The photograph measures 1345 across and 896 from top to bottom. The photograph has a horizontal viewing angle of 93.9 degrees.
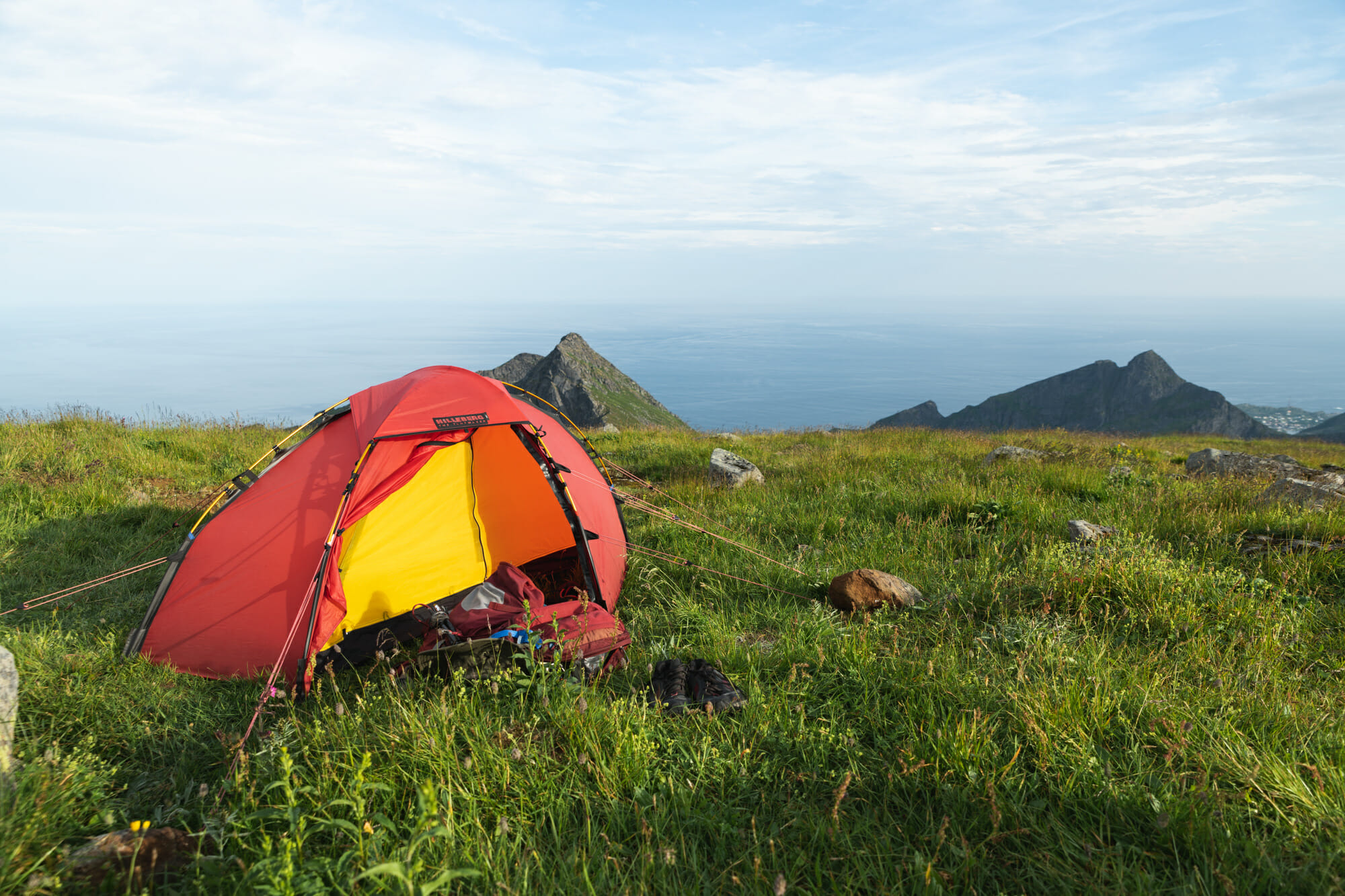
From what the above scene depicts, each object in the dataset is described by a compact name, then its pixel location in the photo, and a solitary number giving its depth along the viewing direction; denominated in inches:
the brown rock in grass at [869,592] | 204.7
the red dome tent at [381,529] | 194.1
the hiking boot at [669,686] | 150.8
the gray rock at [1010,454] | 420.8
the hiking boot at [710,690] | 151.6
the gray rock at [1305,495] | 275.9
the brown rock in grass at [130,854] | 102.7
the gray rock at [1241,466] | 390.9
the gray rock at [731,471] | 390.3
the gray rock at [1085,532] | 243.8
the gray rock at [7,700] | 124.4
